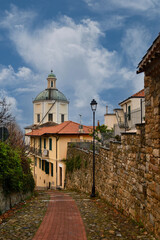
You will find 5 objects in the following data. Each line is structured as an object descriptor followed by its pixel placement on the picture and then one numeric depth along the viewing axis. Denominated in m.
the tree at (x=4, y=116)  14.95
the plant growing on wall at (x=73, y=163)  21.36
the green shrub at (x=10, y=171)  10.32
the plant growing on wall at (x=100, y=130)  25.62
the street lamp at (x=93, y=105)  14.29
